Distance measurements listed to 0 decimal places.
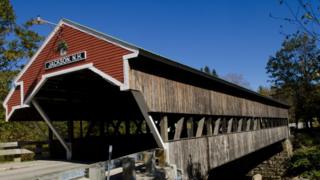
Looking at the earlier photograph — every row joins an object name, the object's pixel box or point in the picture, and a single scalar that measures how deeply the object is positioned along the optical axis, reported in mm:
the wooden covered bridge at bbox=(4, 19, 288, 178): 12461
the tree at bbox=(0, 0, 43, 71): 29953
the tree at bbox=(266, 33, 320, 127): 50281
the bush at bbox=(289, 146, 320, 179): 28502
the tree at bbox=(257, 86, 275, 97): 79850
